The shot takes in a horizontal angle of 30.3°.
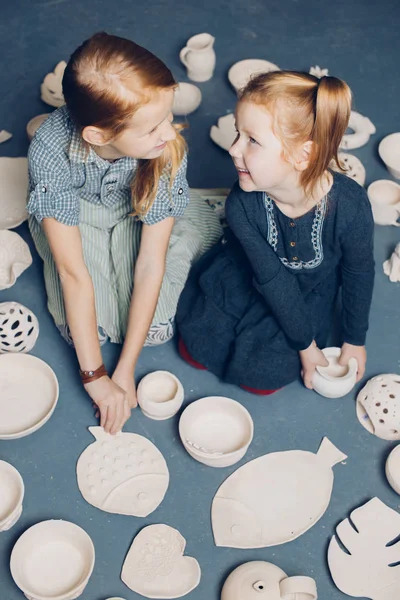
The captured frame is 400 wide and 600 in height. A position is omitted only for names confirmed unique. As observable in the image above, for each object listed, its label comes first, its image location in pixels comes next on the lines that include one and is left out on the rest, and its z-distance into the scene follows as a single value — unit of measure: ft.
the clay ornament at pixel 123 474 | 4.91
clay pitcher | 7.53
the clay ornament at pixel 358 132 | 7.05
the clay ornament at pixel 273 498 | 4.78
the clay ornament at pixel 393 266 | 6.09
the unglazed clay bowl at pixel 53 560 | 4.46
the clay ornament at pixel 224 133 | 7.00
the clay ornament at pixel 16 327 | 5.48
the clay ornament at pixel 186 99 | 7.20
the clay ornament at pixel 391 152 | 6.89
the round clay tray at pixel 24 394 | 5.23
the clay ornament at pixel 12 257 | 5.90
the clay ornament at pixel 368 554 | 4.58
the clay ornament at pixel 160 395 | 5.20
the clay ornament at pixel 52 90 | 7.27
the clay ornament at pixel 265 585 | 4.34
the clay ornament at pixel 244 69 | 7.52
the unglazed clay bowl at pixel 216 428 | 5.07
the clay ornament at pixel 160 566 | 4.54
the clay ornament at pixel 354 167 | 6.62
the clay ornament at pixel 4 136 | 7.04
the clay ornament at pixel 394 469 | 4.99
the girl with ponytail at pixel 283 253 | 4.28
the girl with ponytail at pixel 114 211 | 4.09
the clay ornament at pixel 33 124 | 6.82
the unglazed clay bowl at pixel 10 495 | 4.72
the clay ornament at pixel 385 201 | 6.44
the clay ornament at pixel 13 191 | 6.36
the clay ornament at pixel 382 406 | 5.17
